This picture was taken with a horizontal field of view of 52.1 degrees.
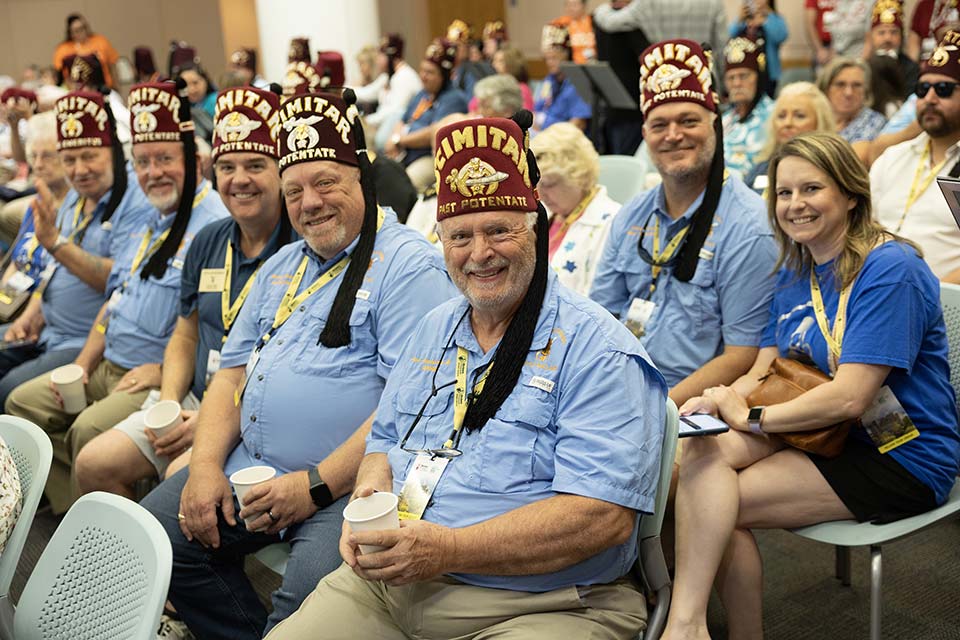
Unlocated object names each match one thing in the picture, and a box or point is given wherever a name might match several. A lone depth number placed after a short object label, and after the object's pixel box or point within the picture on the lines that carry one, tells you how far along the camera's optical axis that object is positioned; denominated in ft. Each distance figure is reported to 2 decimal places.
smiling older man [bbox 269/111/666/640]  6.22
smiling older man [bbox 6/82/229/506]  12.25
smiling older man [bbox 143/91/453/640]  8.57
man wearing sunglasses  11.19
